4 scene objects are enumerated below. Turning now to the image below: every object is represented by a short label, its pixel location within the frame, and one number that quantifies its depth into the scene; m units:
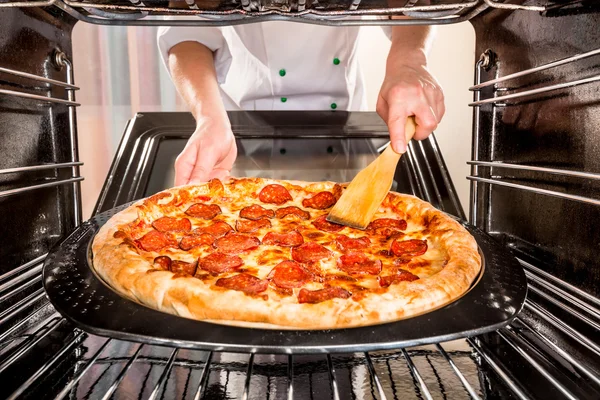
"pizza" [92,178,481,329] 0.77
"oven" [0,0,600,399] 0.82
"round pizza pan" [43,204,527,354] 0.66
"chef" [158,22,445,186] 1.58
